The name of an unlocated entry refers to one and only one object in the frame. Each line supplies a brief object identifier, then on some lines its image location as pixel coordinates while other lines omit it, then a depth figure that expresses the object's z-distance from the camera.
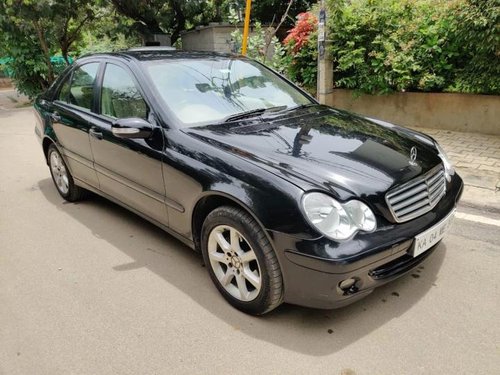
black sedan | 2.30
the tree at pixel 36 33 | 11.88
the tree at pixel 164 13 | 13.01
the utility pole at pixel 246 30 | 6.57
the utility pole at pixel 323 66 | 6.13
